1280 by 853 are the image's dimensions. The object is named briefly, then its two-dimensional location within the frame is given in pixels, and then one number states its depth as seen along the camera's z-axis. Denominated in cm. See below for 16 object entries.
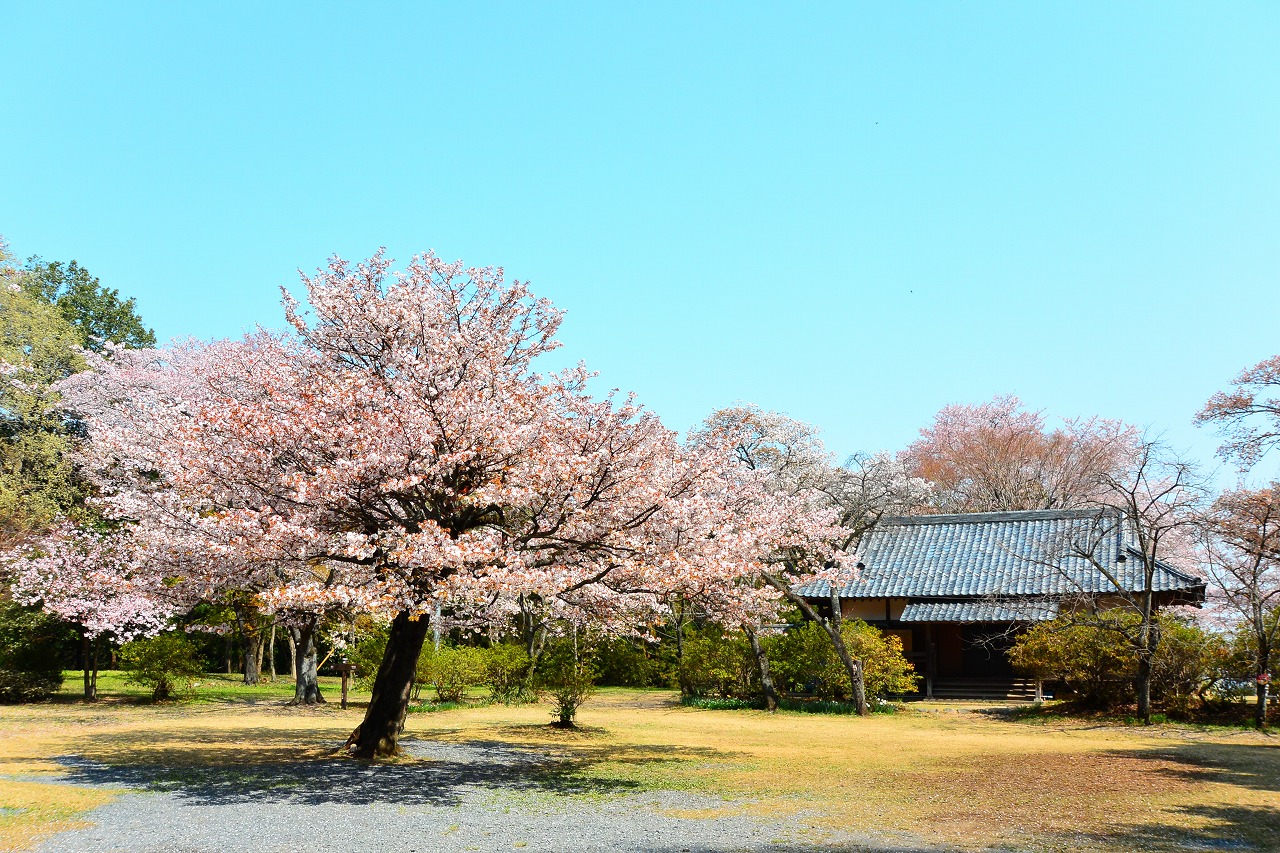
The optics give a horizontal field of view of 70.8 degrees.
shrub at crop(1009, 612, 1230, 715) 1808
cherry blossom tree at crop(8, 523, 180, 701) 1969
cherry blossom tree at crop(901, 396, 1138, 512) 3844
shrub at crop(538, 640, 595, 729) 1675
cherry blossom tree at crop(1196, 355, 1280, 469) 2567
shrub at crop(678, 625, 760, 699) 2286
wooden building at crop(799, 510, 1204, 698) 2359
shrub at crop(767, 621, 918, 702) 2128
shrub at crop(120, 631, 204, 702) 2147
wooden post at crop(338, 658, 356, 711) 2145
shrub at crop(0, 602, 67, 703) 2038
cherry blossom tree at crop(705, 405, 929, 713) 1842
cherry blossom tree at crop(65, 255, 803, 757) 966
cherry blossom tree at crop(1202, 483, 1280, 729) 1711
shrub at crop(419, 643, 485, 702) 2219
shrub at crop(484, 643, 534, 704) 2250
